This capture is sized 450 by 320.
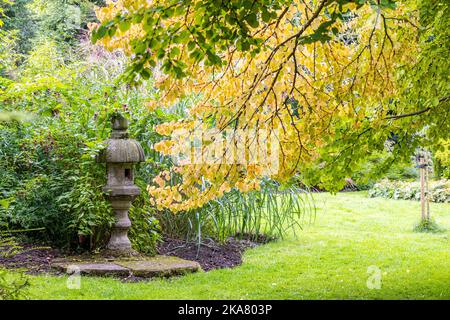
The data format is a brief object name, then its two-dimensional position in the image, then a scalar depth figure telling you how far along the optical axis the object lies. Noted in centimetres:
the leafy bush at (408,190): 1591
